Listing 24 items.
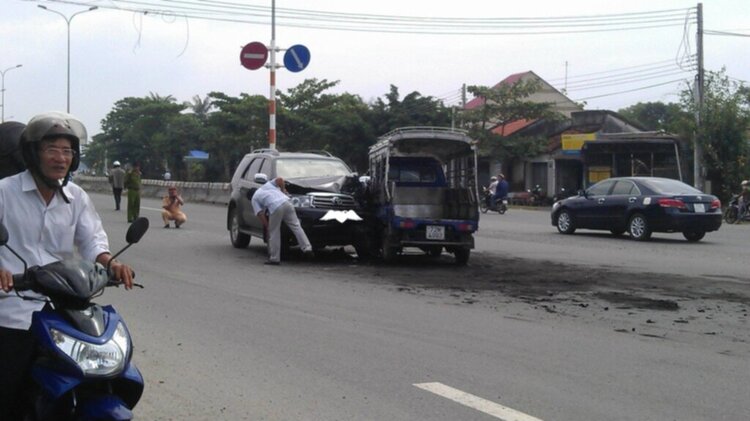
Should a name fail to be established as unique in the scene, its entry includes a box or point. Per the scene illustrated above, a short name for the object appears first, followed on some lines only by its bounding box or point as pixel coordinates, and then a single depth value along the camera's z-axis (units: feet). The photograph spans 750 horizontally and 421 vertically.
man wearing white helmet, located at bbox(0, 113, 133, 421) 13.55
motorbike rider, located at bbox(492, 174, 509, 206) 112.16
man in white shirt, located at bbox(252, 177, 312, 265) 47.14
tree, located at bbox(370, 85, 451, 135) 158.51
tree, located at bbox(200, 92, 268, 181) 169.89
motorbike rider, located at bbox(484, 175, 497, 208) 113.91
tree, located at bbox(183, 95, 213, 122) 263.16
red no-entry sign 90.43
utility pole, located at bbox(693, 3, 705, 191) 118.93
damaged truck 47.39
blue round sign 89.56
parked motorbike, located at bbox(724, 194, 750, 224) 91.71
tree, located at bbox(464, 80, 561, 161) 152.56
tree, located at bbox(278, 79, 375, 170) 157.07
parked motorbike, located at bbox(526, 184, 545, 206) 141.28
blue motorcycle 12.10
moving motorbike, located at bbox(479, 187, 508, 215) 112.98
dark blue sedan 63.57
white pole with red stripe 87.30
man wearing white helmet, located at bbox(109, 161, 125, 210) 97.60
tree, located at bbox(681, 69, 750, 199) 117.08
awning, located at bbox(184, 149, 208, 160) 214.69
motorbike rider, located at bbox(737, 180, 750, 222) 91.42
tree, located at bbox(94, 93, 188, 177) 234.17
